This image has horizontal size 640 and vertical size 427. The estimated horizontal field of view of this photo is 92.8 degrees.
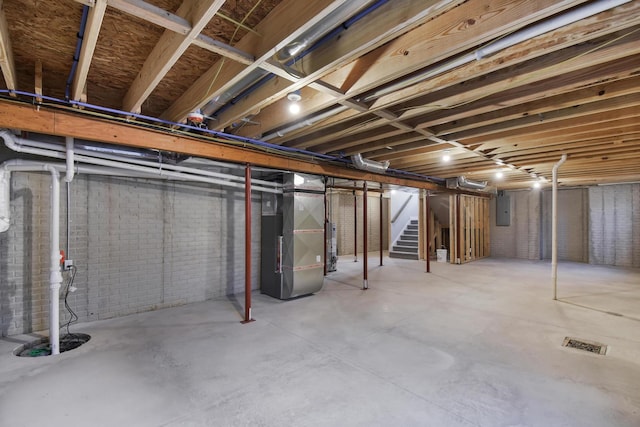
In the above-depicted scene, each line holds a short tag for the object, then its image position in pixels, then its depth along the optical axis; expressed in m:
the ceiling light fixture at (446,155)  4.42
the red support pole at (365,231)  5.48
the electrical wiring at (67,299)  3.54
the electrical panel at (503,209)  9.66
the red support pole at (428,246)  6.91
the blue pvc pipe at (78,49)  1.68
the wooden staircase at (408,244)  9.27
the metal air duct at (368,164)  4.65
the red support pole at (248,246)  3.75
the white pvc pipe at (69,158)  2.84
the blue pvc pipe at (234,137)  2.42
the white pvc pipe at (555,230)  4.71
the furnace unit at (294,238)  4.71
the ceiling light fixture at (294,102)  2.35
